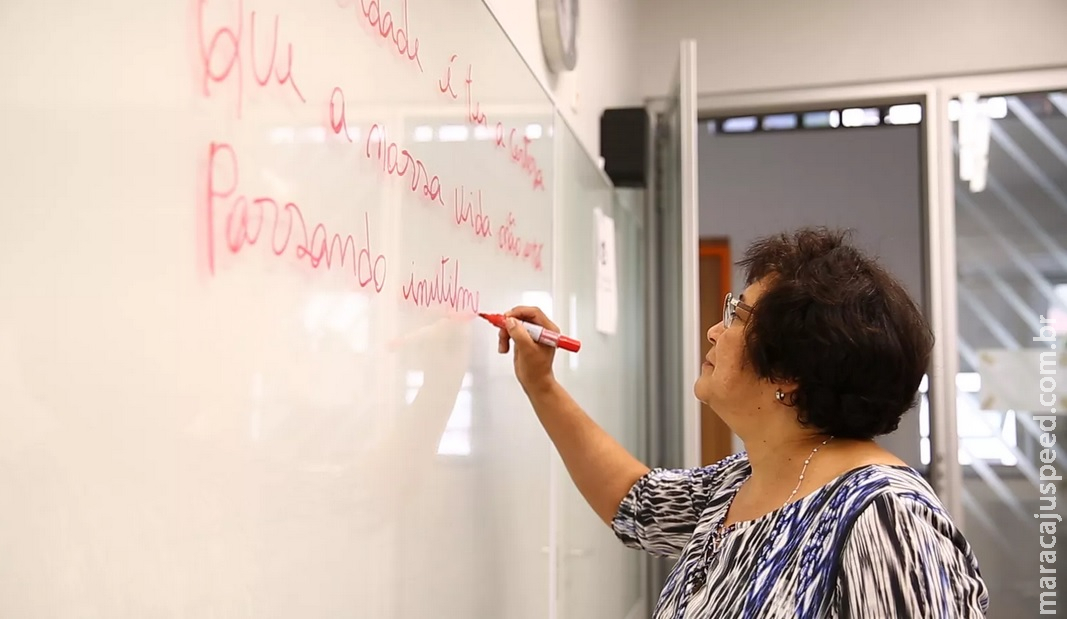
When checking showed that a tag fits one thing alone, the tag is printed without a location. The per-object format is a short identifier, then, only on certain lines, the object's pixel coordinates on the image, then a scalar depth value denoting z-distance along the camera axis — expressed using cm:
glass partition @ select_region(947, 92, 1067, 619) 210
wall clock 122
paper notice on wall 158
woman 65
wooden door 333
